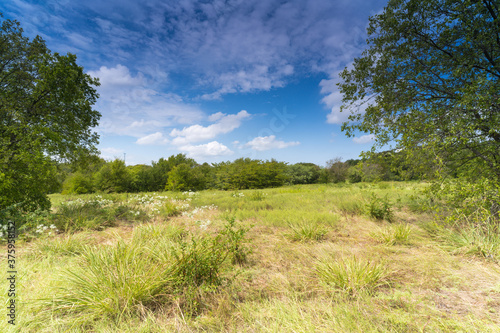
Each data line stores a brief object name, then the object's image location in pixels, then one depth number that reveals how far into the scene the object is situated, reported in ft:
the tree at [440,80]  12.46
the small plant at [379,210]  19.31
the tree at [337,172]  113.50
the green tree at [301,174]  120.78
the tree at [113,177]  86.35
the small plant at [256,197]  33.72
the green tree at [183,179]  95.68
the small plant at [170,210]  22.86
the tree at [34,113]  16.52
